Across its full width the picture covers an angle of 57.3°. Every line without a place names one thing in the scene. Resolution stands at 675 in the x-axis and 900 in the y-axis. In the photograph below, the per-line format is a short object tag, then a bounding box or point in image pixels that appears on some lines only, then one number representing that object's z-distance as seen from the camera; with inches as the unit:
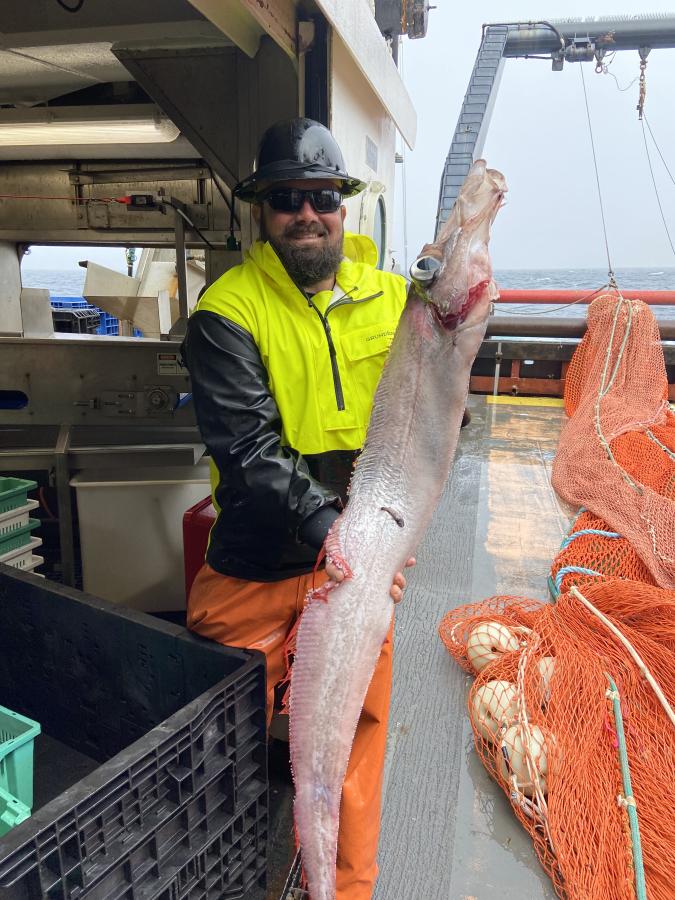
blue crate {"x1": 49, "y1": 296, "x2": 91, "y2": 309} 554.9
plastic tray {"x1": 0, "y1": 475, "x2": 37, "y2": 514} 139.3
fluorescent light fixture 169.6
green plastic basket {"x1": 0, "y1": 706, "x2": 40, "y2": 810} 72.6
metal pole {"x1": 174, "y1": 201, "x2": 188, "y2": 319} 187.6
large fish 62.2
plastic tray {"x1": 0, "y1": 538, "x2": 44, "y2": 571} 140.9
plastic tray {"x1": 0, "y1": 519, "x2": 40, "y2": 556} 140.6
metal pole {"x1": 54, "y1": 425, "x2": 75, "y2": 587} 177.0
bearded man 75.1
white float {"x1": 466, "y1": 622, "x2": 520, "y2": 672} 107.7
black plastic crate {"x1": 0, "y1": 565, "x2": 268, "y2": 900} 52.6
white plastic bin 164.6
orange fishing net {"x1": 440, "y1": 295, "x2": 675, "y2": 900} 75.7
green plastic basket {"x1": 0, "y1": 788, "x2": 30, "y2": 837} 64.9
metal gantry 641.0
